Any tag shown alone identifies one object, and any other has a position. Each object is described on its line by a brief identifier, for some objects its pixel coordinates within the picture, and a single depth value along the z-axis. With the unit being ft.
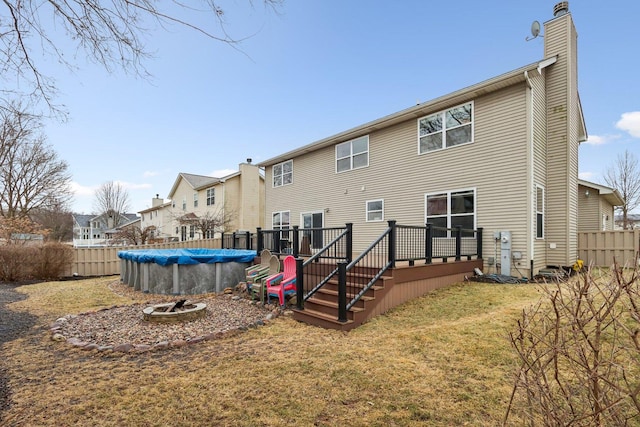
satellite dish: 31.52
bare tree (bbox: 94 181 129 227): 142.61
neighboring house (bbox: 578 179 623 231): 42.83
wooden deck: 17.89
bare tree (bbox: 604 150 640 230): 70.28
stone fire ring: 18.97
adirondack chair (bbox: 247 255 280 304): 23.86
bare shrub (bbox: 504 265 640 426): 4.65
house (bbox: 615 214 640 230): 89.61
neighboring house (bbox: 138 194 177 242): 92.32
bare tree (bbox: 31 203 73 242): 92.19
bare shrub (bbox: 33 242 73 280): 37.73
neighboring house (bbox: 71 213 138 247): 141.08
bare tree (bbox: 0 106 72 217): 71.26
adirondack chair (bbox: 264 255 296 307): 22.85
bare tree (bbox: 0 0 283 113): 9.23
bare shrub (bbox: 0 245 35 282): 36.09
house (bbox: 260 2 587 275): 27.30
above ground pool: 28.30
